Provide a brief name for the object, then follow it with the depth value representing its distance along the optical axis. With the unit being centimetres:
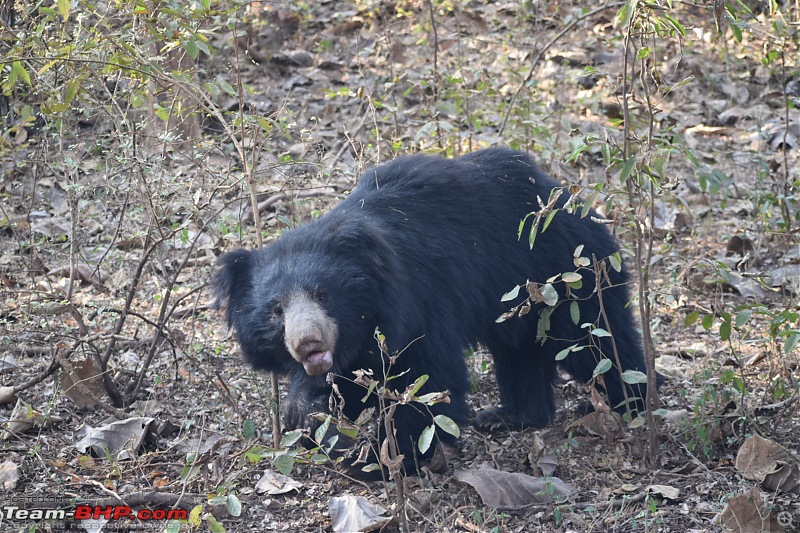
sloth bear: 682
